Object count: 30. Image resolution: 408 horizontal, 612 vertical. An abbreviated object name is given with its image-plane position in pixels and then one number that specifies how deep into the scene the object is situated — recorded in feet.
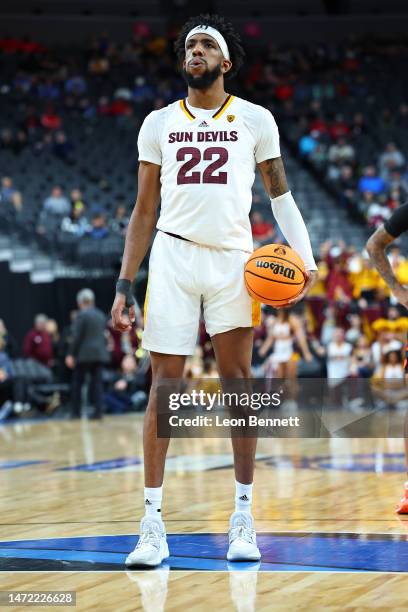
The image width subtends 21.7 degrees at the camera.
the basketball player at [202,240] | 14.64
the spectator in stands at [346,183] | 68.23
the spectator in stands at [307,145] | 73.46
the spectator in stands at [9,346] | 50.90
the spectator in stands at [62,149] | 71.26
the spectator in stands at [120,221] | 59.47
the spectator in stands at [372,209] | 59.47
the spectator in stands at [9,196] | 60.70
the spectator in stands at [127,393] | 51.83
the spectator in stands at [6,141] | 70.54
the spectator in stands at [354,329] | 50.24
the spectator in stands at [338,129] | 74.49
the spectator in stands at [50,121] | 74.08
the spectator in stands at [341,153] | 71.15
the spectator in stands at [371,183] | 67.15
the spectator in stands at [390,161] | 68.44
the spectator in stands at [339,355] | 48.55
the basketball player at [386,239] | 15.60
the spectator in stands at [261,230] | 55.72
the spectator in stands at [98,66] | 82.64
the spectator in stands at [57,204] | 62.13
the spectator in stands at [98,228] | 58.75
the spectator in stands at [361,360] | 47.96
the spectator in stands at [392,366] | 44.68
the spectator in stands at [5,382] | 47.90
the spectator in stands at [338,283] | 51.83
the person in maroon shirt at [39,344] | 51.49
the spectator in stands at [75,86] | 79.15
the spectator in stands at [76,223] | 60.09
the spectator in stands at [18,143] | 70.59
